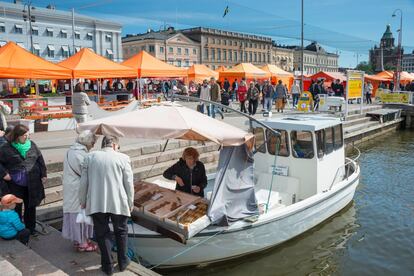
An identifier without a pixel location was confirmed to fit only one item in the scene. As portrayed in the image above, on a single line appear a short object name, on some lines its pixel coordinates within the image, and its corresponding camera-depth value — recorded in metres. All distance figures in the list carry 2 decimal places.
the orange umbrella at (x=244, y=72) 25.95
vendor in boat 6.48
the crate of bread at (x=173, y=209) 5.27
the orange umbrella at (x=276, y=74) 29.18
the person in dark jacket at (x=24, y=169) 5.33
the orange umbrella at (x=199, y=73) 27.17
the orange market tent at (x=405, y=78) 41.77
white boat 5.90
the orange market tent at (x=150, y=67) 16.83
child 5.21
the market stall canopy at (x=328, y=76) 29.99
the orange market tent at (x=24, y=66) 12.22
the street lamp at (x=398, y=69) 33.18
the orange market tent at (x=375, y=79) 35.07
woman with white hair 4.95
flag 24.65
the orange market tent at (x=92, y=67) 14.24
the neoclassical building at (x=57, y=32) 61.41
